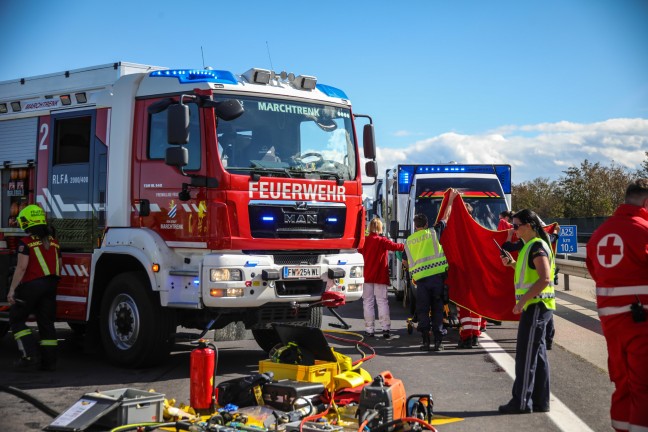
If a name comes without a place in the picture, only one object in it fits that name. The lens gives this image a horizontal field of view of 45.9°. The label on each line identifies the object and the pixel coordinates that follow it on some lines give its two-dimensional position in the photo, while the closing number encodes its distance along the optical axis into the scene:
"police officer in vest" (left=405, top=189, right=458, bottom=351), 10.99
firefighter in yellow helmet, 9.30
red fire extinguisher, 6.80
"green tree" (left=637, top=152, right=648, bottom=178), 47.86
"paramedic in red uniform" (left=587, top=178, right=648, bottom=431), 5.31
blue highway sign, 19.94
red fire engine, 8.78
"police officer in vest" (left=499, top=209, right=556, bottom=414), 7.09
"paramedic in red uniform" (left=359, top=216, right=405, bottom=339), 12.03
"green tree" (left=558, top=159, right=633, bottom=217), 55.94
